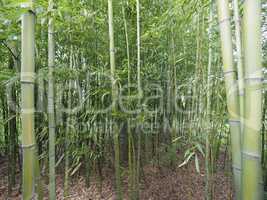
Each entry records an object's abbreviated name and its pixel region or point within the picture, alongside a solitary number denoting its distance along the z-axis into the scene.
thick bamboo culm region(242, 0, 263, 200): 0.78
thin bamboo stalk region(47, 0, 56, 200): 1.46
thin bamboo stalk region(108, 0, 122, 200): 1.72
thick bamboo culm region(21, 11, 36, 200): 0.92
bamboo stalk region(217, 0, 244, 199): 0.91
